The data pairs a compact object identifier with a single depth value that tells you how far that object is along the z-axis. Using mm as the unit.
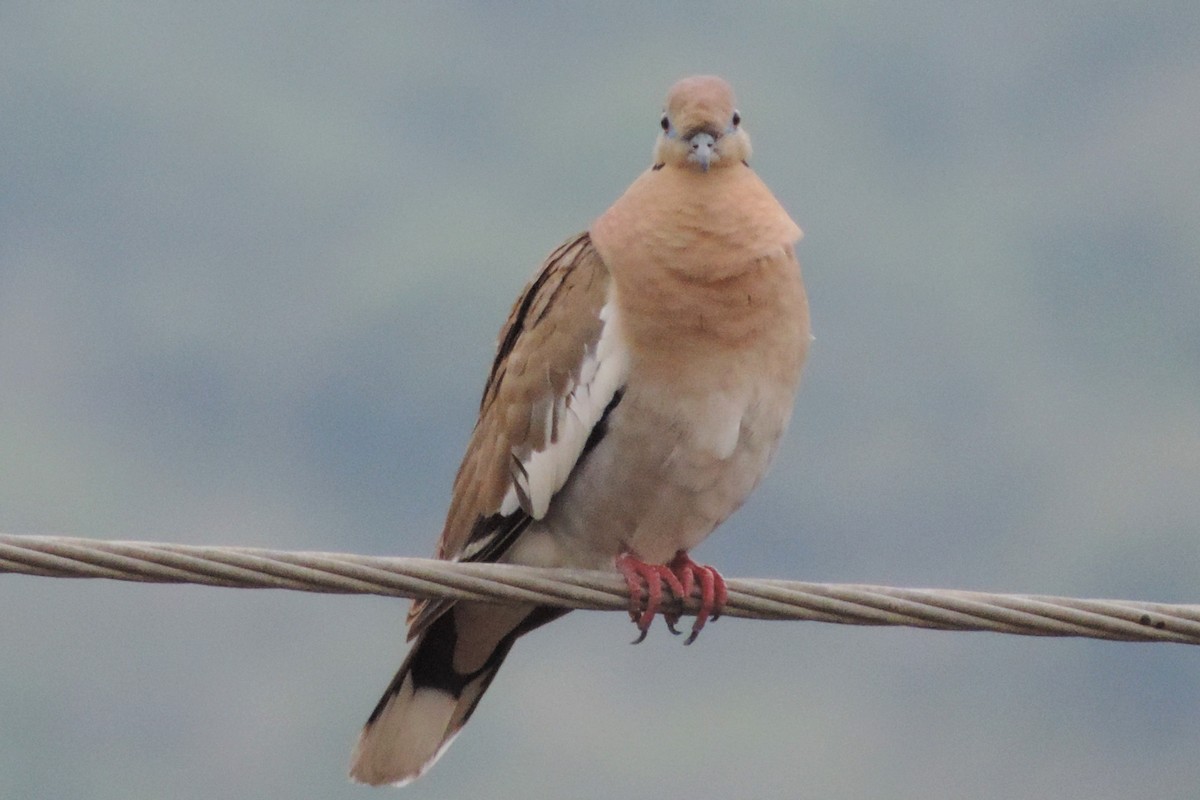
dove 8258
